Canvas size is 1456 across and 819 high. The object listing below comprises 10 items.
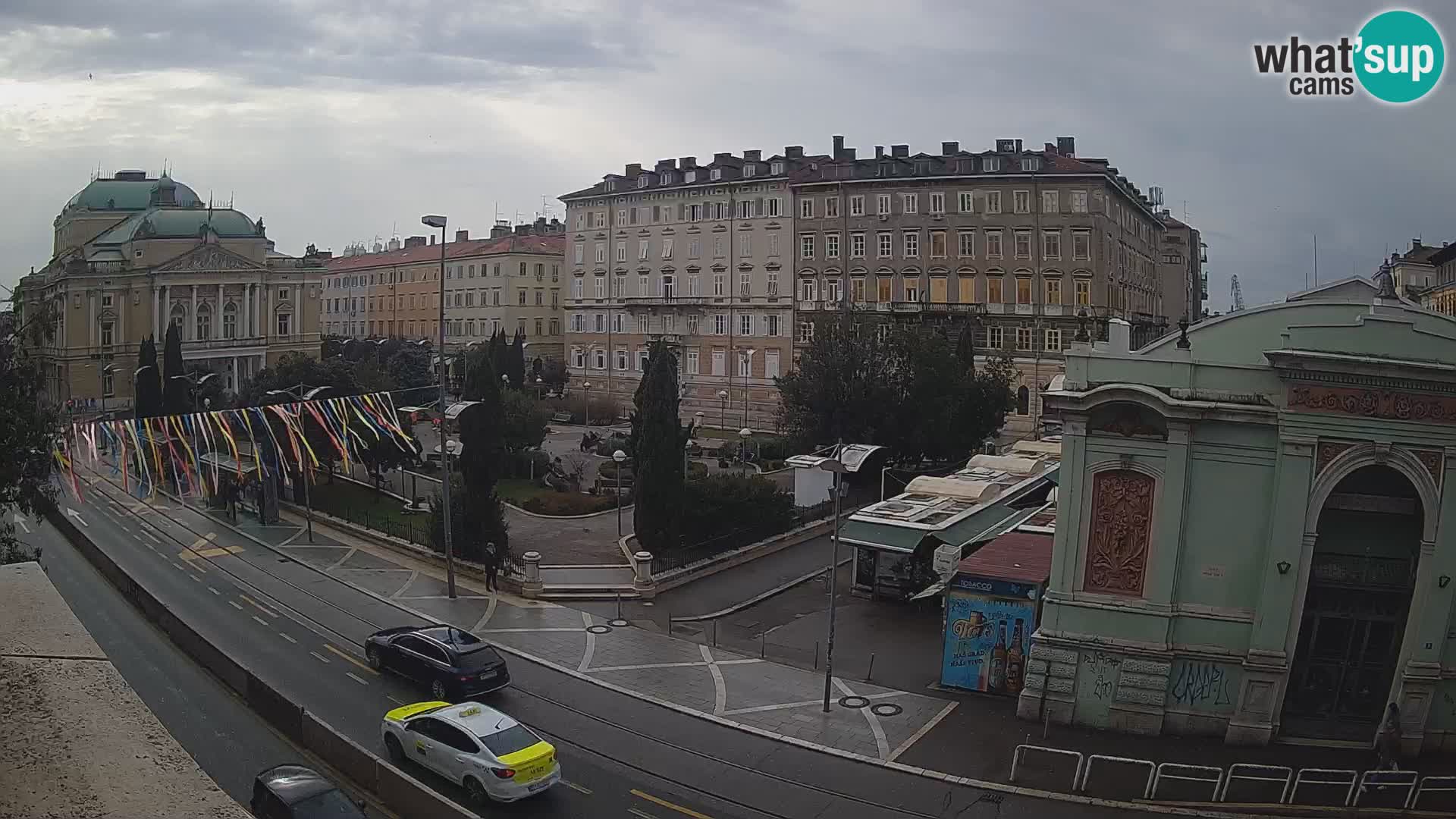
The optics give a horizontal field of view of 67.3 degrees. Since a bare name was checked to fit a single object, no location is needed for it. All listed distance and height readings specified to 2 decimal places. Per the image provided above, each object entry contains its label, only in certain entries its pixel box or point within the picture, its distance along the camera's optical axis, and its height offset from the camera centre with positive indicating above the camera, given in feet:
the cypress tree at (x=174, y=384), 192.13 -12.83
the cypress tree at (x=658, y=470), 115.44 -14.59
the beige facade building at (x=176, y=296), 290.35 +4.57
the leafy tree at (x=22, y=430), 69.10 -8.10
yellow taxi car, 58.65 -23.47
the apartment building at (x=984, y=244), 214.28 +21.07
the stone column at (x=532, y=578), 105.19 -24.12
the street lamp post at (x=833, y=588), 74.90 -17.15
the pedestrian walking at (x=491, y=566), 108.37 -23.76
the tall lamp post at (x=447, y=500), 104.47 -17.03
